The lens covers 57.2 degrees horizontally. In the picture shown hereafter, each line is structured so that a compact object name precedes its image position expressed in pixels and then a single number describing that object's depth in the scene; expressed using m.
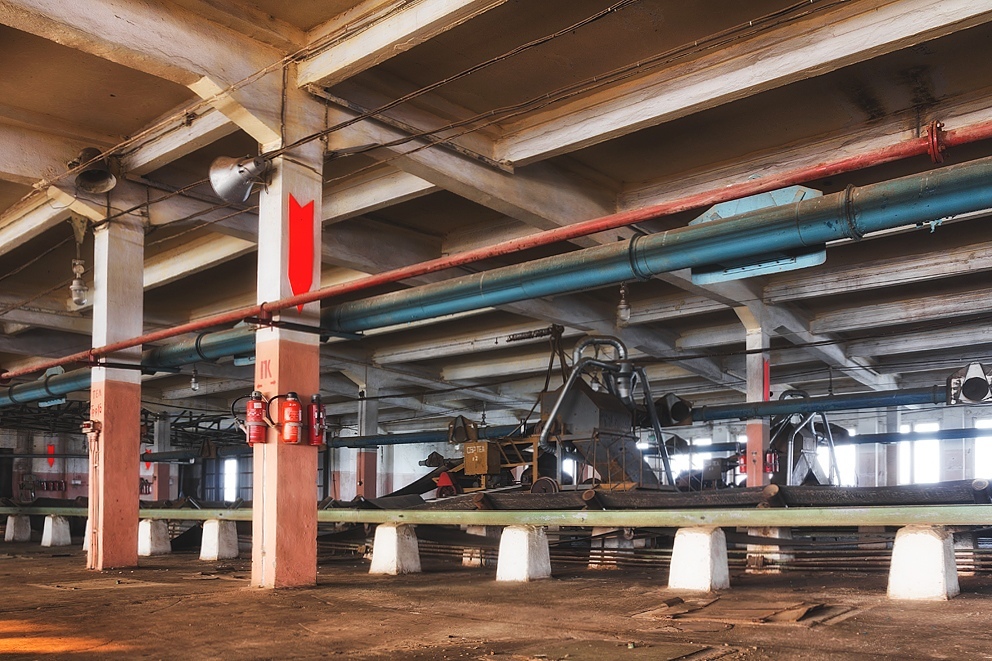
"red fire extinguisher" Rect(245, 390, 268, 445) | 8.27
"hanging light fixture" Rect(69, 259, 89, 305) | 10.85
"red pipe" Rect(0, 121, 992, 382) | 5.27
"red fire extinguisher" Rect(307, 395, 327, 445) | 8.50
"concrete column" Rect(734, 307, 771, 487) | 15.59
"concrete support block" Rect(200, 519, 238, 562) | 12.36
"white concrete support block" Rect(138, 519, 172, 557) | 13.48
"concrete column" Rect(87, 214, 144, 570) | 10.93
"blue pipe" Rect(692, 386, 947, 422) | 15.27
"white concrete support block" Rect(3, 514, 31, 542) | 17.83
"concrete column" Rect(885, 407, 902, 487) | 24.45
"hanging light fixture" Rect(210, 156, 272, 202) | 8.66
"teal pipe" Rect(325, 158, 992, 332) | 6.72
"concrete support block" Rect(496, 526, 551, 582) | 8.80
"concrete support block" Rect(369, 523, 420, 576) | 9.73
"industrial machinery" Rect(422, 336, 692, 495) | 12.35
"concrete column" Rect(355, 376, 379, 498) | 22.44
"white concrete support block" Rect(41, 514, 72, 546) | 15.96
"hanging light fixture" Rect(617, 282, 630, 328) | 12.08
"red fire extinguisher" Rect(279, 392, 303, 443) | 8.28
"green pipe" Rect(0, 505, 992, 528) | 6.68
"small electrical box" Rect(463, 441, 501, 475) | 14.27
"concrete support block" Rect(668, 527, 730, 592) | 7.60
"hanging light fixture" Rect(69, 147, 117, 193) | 10.70
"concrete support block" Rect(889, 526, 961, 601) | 6.71
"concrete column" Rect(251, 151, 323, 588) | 8.38
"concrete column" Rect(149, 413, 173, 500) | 28.03
